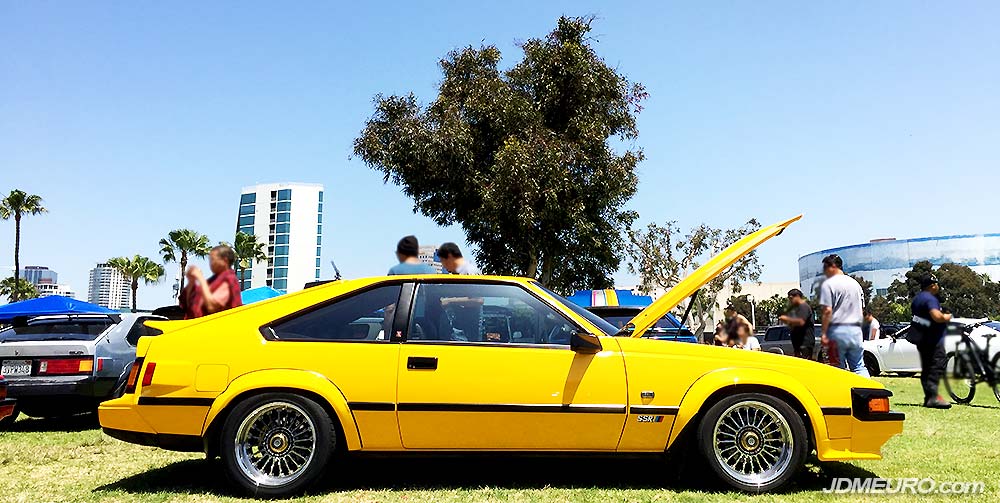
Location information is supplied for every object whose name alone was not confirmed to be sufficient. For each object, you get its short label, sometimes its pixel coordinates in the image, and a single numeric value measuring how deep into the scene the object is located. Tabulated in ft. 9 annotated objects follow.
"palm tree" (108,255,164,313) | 213.46
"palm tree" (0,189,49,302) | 180.45
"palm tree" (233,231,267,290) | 220.47
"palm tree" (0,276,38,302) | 218.71
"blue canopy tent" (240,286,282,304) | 32.35
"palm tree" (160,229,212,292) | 163.49
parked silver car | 25.95
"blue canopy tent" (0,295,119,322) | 69.00
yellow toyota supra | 14.47
